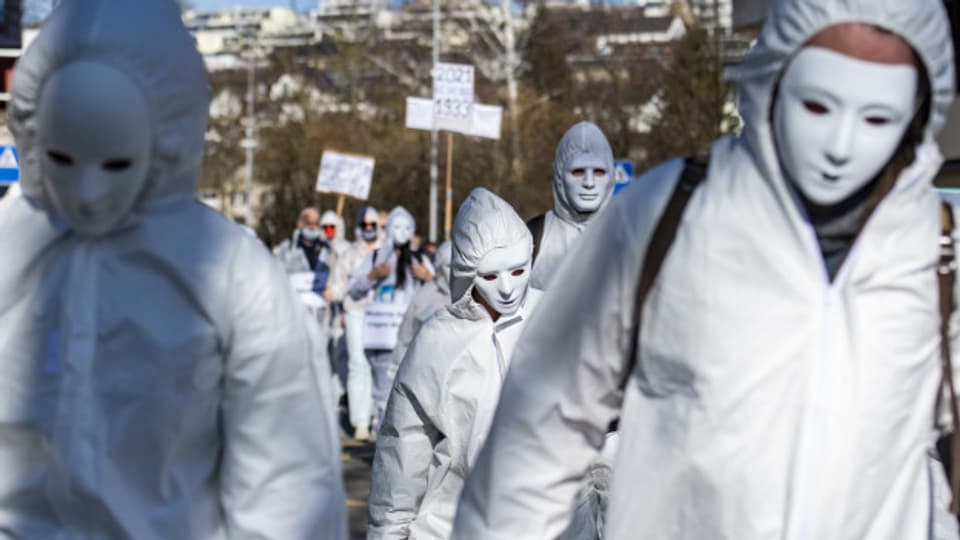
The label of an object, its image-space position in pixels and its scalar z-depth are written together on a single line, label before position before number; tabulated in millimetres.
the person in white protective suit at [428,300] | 12125
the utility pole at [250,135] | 61750
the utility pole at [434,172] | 35625
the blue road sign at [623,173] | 20984
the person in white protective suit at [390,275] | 16141
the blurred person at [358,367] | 16938
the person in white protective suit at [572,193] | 8961
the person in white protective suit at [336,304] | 18109
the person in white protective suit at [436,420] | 6383
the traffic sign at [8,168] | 12058
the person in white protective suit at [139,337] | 3854
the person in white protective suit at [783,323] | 3779
